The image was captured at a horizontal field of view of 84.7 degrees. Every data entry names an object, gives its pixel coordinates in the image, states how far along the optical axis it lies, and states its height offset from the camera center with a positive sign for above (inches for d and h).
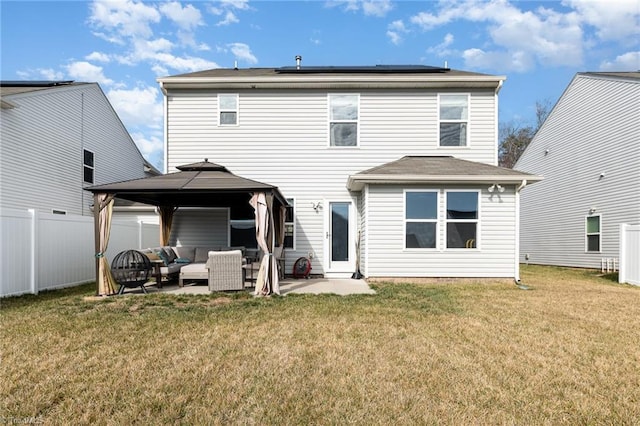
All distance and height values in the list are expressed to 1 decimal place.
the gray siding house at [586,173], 482.9 +62.4
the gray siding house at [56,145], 426.0 +93.3
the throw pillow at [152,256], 325.4 -42.6
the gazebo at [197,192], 286.0 +8.4
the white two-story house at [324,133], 411.2 +94.9
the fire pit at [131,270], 290.5 -49.6
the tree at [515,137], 1157.7 +253.3
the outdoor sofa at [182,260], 335.9 -53.4
